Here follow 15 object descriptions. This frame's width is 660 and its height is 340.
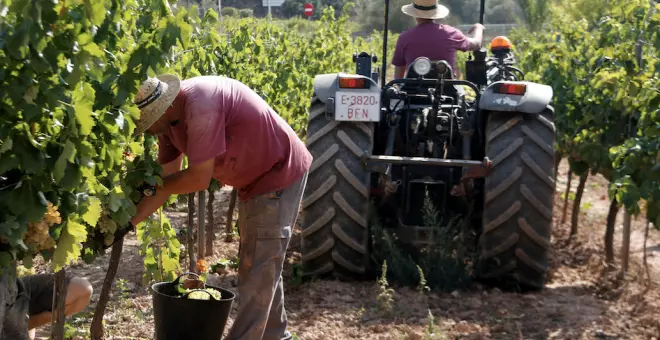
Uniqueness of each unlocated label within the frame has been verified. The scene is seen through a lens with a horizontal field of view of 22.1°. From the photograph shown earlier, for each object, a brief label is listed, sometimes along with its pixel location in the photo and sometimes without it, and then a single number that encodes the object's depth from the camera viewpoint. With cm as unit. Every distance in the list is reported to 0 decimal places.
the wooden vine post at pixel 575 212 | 1412
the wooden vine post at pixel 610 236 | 1188
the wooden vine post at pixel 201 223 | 1065
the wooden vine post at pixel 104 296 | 800
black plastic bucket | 685
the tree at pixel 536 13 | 5555
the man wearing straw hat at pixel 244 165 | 658
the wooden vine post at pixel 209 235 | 1230
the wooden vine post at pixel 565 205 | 1561
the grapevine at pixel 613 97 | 847
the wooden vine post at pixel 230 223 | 1323
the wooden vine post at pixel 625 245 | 1131
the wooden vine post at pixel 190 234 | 1000
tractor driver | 1169
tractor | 1031
